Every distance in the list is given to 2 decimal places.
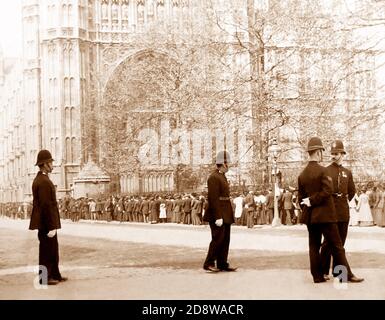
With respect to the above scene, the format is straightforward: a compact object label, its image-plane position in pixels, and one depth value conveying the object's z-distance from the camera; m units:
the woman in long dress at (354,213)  23.11
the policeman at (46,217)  9.54
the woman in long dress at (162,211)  30.12
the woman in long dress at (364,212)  22.88
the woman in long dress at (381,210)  22.36
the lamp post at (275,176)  24.33
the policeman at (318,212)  8.88
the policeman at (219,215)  10.38
